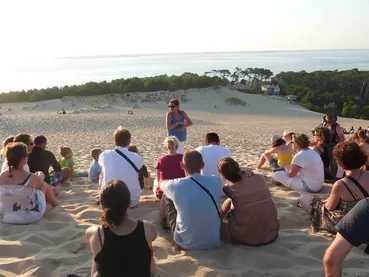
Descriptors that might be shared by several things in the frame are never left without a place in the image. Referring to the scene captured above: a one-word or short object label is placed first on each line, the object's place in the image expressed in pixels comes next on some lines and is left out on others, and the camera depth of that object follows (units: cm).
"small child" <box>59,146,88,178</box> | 743
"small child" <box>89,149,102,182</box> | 715
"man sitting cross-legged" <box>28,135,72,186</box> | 599
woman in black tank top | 291
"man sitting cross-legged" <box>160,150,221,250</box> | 393
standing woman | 782
